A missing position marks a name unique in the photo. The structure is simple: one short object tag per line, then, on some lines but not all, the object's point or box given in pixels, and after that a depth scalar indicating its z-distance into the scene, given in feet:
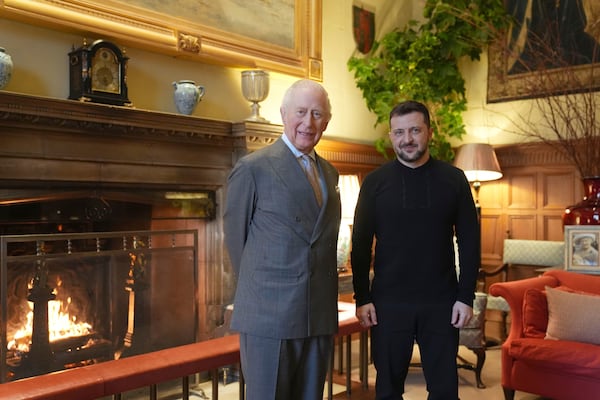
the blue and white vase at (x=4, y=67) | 8.49
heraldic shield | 16.01
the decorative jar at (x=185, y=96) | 10.98
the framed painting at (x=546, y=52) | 14.47
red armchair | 9.40
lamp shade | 15.83
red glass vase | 12.00
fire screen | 9.19
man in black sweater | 6.41
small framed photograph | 11.59
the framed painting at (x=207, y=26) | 9.41
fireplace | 9.04
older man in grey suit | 4.99
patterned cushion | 15.58
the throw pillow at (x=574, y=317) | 9.61
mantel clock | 9.53
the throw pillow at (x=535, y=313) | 10.39
